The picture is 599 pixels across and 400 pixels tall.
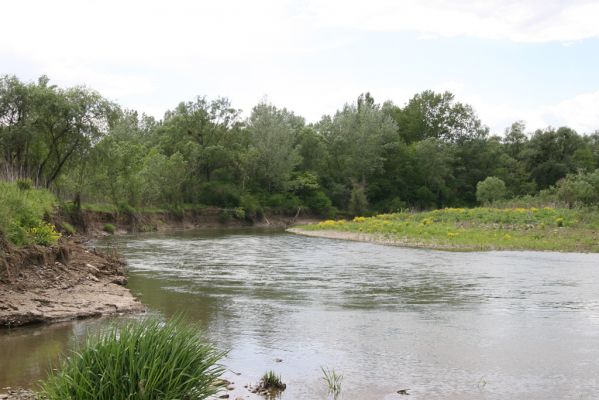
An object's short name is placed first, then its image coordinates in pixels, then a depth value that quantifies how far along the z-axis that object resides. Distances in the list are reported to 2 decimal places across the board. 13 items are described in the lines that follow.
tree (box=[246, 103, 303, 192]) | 72.69
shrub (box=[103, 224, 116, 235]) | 44.12
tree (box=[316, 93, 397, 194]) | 82.12
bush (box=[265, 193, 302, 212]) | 71.75
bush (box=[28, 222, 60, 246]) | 16.47
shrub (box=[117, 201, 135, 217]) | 48.60
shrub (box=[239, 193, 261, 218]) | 66.62
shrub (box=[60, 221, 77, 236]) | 31.23
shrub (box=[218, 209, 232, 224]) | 64.50
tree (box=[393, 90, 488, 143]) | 94.88
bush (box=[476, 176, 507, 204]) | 67.69
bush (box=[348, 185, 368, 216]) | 77.50
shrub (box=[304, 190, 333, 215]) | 75.69
